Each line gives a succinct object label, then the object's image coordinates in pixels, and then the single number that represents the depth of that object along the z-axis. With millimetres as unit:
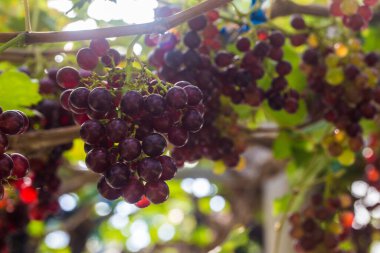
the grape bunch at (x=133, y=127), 773
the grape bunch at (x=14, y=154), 786
